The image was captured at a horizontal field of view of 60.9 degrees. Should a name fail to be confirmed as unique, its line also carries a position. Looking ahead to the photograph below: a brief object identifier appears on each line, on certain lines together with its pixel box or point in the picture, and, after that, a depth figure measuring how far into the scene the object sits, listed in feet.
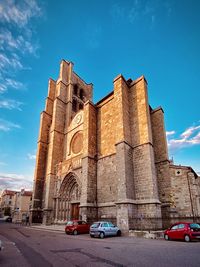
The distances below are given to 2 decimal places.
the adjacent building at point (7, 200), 196.87
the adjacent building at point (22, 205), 117.91
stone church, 39.27
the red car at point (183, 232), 26.30
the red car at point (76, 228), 36.40
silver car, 31.04
